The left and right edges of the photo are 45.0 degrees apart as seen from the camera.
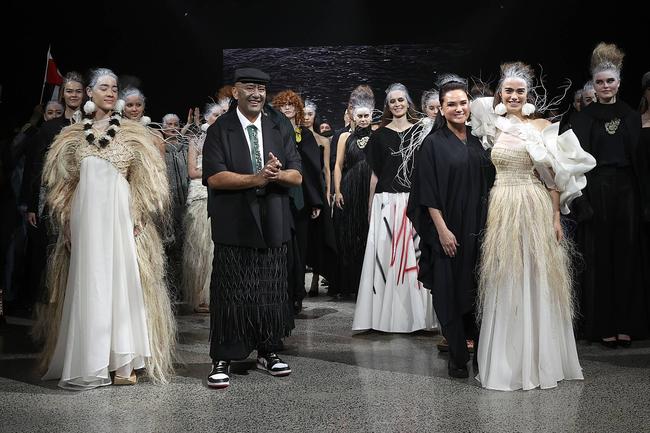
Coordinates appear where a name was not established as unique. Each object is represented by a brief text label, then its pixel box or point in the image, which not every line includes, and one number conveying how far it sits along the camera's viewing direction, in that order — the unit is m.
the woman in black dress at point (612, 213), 4.81
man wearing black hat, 3.91
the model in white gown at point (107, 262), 3.82
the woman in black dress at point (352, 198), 6.86
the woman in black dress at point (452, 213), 3.97
